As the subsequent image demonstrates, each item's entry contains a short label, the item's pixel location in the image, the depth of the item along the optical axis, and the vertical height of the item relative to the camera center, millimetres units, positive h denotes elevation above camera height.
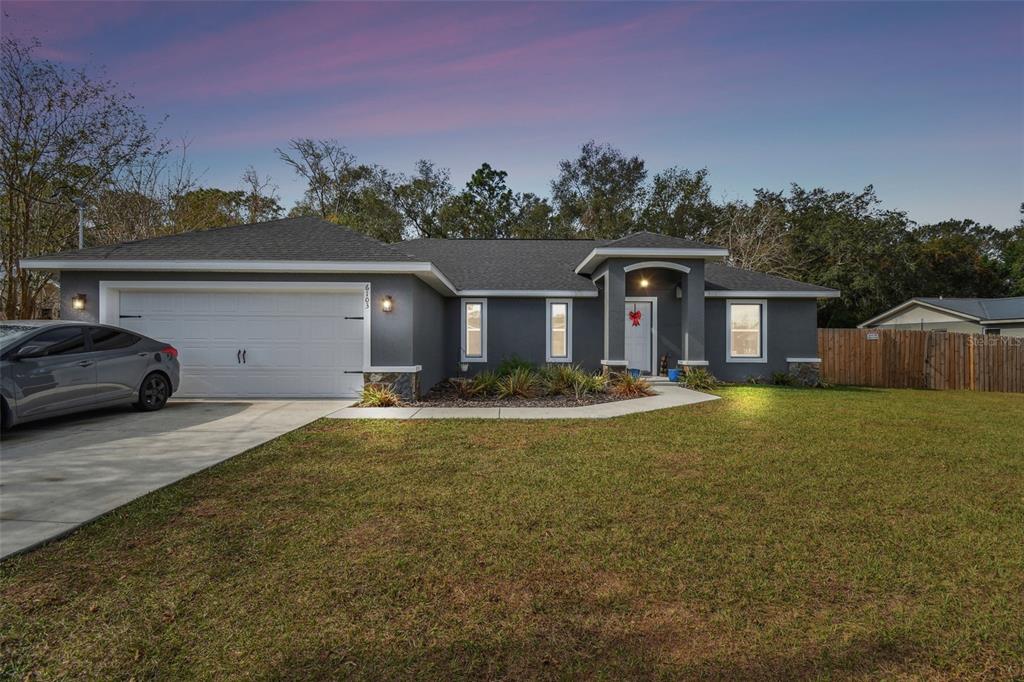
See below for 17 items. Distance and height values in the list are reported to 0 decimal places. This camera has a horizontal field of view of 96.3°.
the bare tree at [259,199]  24053 +7645
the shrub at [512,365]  11570 -725
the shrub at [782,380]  13016 -1177
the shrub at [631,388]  10227 -1118
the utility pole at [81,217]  10766 +2834
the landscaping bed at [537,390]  9527 -1173
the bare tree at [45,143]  11242 +5090
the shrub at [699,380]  11328 -1037
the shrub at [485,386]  10445 -1093
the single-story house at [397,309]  9273 +693
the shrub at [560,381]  10492 -996
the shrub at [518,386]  10195 -1077
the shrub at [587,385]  10234 -1053
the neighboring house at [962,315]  19156 +1100
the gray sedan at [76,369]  6012 -483
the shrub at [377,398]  8914 -1191
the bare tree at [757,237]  24203 +5649
